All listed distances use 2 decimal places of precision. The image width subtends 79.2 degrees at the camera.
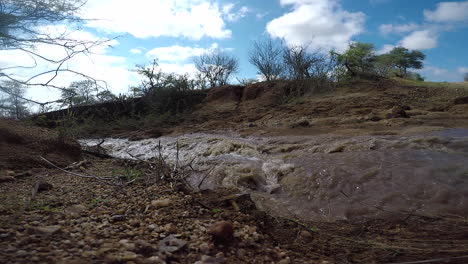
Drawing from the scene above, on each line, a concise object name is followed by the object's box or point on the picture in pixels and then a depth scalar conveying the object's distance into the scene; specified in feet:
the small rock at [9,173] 10.53
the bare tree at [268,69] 50.08
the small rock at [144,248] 4.74
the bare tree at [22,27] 10.79
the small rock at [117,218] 6.18
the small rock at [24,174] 10.73
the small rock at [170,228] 5.79
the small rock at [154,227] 5.82
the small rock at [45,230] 4.76
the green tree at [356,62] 41.86
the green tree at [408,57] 74.70
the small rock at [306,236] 6.51
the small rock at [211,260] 4.81
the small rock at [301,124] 26.56
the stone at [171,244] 5.03
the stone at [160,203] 7.26
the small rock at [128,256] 4.34
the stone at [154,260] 4.46
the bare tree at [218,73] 66.01
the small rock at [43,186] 8.38
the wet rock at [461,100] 26.21
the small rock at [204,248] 5.12
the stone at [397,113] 23.31
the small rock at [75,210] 6.29
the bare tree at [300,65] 42.32
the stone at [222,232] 5.55
